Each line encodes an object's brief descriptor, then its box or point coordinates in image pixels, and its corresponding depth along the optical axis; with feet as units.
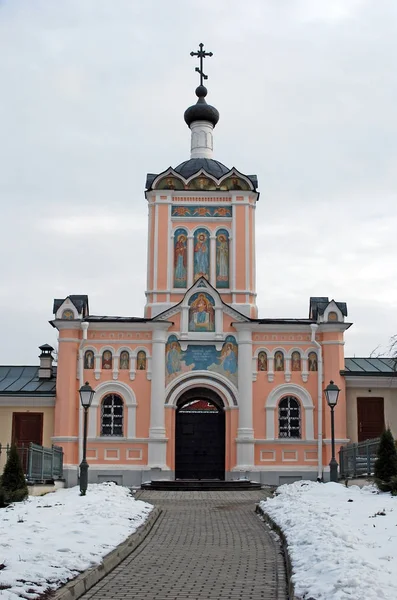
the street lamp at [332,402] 71.15
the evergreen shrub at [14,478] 58.44
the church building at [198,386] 88.07
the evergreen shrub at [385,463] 57.88
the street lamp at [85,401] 63.37
